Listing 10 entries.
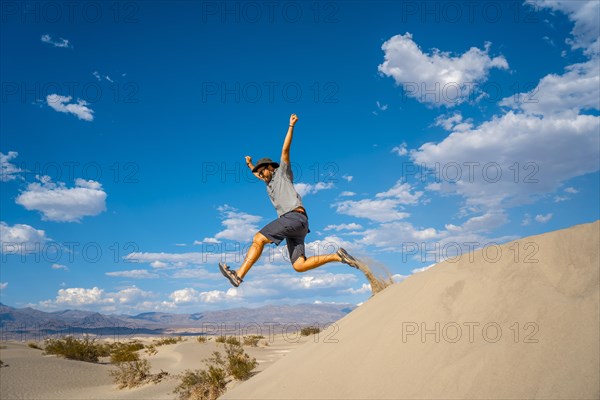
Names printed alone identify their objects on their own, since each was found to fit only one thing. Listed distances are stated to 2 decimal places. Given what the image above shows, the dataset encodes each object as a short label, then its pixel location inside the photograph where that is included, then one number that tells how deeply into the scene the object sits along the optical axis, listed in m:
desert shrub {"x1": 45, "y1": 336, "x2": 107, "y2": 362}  13.98
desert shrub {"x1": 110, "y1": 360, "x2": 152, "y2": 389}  9.92
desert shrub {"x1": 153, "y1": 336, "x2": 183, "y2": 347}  22.07
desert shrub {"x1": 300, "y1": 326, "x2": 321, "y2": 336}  23.48
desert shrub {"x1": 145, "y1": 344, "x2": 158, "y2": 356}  16.72
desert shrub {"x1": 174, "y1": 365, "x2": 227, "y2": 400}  7.42
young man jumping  5.30
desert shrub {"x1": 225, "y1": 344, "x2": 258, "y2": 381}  8.34
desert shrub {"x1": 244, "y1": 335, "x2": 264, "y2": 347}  21.01
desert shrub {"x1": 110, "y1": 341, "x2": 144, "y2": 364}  10.44
